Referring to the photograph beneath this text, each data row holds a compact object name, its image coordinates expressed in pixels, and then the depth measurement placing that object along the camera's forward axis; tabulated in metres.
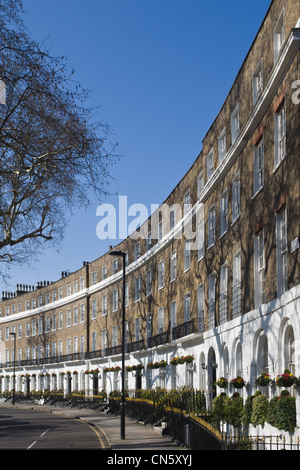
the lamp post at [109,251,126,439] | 24.68
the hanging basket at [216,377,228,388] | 23.78
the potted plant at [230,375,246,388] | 20.75
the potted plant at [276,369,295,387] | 15.23
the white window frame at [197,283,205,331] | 31.05
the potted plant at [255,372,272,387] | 17.72
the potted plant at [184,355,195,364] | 31.88
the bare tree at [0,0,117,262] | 15.43
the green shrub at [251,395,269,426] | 17.48
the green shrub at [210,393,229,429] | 19.68
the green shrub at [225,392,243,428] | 19.91
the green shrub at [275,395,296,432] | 15.24
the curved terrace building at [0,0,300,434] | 17.69
